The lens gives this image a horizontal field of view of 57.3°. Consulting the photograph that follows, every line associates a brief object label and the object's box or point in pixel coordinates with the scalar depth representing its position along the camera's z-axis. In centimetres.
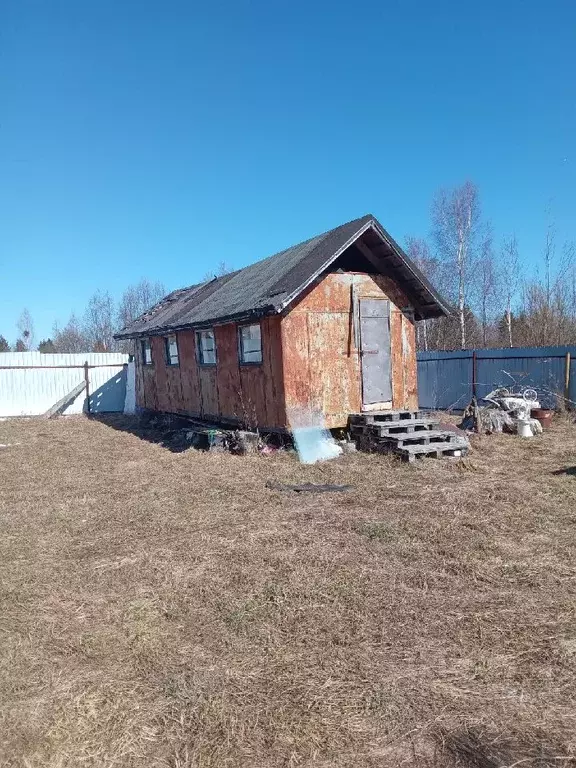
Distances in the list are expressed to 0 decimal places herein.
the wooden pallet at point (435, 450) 922
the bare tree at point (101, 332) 4609
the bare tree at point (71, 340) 4762
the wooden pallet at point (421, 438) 975
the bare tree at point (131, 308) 4653
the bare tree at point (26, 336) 4756
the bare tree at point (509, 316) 2523
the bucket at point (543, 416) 1301
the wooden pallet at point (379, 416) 1066
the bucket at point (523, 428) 1195
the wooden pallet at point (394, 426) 1020
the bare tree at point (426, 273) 2873
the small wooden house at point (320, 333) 1044
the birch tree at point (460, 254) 2556
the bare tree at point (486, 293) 2962
